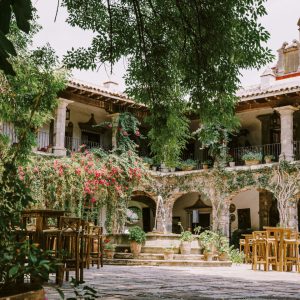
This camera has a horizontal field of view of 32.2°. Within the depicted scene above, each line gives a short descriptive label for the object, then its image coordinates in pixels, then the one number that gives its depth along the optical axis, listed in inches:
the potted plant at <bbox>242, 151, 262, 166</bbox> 661.3
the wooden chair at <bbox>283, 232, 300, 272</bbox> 381.7
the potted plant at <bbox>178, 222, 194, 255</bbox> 487.8
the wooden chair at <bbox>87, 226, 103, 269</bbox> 360.1
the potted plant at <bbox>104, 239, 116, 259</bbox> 509.3
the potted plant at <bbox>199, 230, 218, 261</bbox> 486.6
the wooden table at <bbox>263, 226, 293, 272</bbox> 380.1
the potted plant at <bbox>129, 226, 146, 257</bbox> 492.4
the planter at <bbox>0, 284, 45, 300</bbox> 76.4
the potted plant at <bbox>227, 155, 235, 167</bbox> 682.8
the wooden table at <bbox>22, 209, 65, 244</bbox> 207.0
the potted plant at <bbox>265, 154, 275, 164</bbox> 651.7
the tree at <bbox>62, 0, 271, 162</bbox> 215.6
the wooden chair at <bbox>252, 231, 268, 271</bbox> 387.2
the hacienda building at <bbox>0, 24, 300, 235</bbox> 649.0
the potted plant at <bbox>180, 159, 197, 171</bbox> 713.0
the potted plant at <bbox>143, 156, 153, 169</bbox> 703.7
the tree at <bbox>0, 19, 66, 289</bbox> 304.0
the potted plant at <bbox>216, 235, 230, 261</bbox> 500.2
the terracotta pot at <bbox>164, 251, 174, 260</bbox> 470.7
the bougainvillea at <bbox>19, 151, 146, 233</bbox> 568.1
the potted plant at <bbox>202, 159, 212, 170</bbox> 697.6
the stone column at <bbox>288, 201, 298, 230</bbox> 621.4
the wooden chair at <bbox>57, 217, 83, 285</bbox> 215.6
